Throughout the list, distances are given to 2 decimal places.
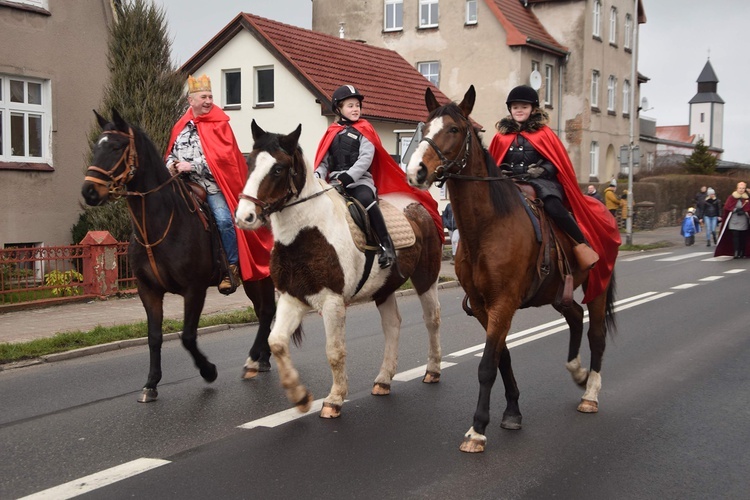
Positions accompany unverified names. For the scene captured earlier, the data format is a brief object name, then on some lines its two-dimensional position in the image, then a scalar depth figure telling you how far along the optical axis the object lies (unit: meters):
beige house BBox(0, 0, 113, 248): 16.67
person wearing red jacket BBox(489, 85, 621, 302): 7.02
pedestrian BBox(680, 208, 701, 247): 30.97
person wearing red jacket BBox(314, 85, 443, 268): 7.35
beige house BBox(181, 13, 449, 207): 29.22
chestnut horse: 5.92
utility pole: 30.16
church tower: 129.88
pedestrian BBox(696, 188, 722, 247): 30.86
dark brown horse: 7.36
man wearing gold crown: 8.33
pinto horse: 6.24
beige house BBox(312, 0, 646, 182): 40.91
